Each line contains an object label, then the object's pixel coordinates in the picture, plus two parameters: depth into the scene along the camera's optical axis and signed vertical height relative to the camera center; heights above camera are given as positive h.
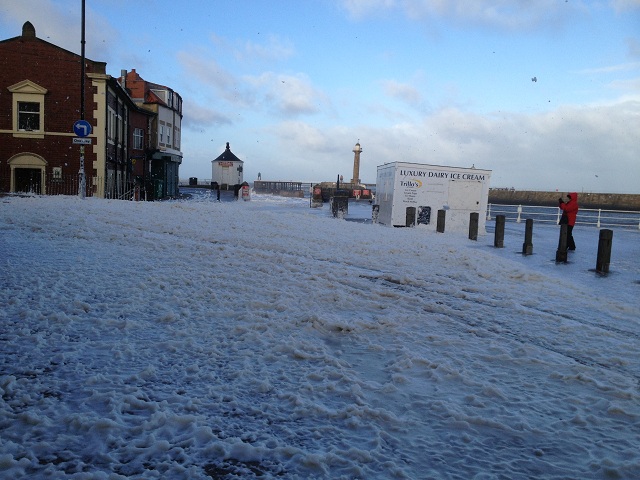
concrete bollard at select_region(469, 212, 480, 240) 17.69 -0.75
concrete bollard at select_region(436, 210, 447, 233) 19.05 -0.69
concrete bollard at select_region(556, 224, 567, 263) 12.99 -0.96
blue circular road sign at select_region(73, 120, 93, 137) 19.11 +2.14
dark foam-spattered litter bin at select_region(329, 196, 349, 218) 24.74 -0.36
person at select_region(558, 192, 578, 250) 15.23 +0.05
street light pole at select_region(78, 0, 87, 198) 20.74 +3.59
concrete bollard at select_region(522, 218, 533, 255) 14.72 -0.92
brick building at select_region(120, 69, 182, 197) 44.41 +5.61
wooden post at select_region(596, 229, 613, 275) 11.38 -0.87
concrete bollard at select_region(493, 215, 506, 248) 16.03 -0.85
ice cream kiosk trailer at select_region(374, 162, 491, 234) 21.69 +0.41
